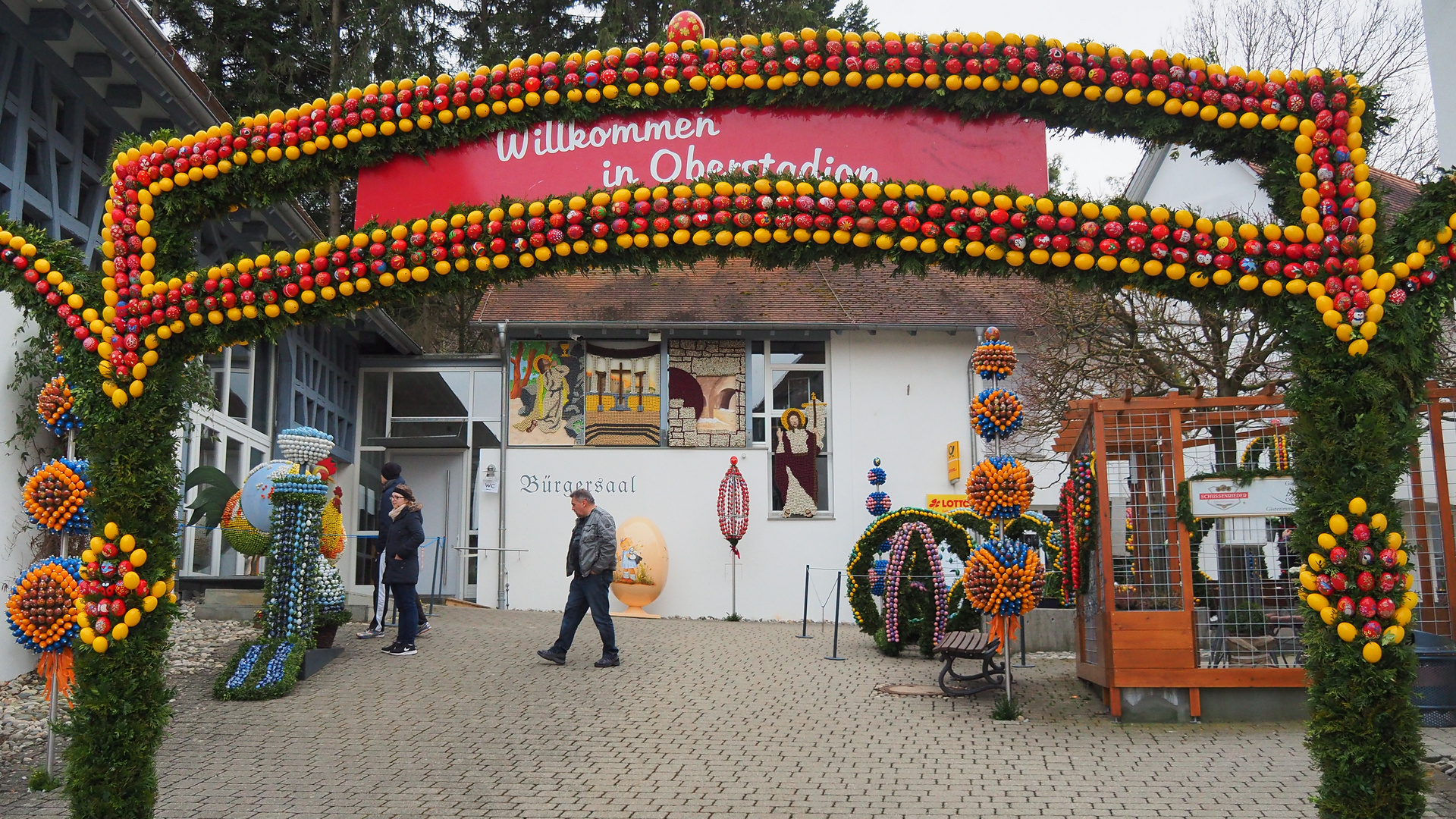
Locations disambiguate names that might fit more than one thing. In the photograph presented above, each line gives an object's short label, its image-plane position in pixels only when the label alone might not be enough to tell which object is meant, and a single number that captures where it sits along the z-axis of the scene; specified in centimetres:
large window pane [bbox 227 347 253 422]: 1452
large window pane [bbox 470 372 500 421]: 1889
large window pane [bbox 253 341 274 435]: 1545
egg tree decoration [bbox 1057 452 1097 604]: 896
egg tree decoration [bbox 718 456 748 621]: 1761
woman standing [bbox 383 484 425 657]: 1055
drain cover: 948
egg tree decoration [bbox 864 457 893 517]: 1459
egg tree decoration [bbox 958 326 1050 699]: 850
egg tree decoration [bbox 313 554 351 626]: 970
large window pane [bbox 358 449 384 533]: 1961
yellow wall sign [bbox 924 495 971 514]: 1812
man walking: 1002
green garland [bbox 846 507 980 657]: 1149
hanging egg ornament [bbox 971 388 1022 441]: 890
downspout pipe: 1797
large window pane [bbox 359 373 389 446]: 1970
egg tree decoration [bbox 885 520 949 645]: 1116
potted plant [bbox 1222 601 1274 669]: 841
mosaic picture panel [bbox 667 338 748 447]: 1845
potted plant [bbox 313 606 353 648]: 981
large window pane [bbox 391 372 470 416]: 1911
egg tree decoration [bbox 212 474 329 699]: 899
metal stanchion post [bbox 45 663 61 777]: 638
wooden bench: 928
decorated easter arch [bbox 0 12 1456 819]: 467
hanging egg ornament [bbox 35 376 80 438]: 707
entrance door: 1927
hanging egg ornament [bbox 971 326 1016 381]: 909
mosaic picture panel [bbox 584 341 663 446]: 1838
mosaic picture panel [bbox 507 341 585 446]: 1841
